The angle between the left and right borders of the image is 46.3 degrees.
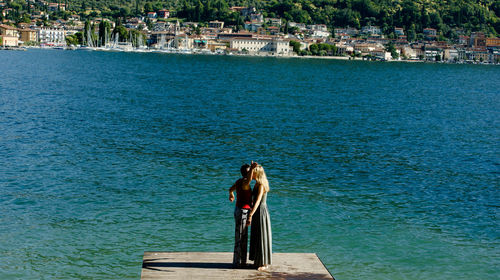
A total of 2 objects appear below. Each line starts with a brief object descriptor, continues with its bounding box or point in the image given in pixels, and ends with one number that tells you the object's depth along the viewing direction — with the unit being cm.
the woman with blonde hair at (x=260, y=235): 1014
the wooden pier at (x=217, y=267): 1002
